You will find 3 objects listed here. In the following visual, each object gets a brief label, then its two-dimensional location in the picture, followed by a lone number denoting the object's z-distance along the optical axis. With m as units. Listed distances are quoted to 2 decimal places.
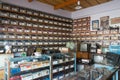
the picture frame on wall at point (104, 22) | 3.06
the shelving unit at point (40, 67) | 1.70
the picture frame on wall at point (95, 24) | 3.27
